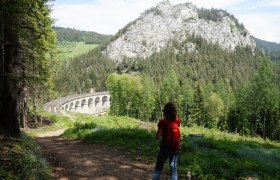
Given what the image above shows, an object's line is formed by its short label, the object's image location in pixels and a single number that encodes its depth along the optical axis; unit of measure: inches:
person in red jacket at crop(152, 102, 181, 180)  272.4
